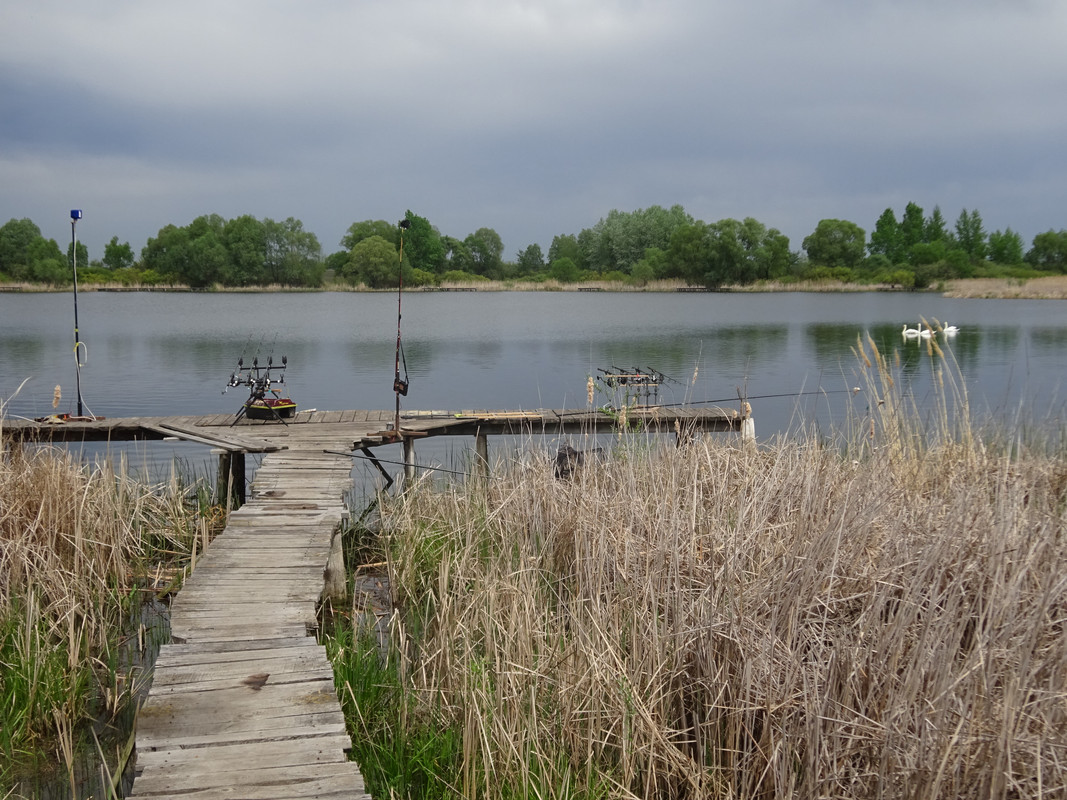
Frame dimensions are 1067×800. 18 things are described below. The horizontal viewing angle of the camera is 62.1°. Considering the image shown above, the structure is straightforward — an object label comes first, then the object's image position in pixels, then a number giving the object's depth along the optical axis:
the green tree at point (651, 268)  70.12
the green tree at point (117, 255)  84.62
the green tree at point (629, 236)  81.69
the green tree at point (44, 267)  59.53
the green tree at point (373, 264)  65.88
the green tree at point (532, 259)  88.94
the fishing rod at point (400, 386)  7.73
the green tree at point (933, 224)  79.19
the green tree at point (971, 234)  78.00
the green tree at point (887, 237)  78.56
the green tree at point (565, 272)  73.45
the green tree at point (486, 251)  84.94
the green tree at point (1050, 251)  68.50
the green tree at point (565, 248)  92.25
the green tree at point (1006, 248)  75.56
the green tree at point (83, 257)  73.38
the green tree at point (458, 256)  84.50
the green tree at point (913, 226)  78.56
